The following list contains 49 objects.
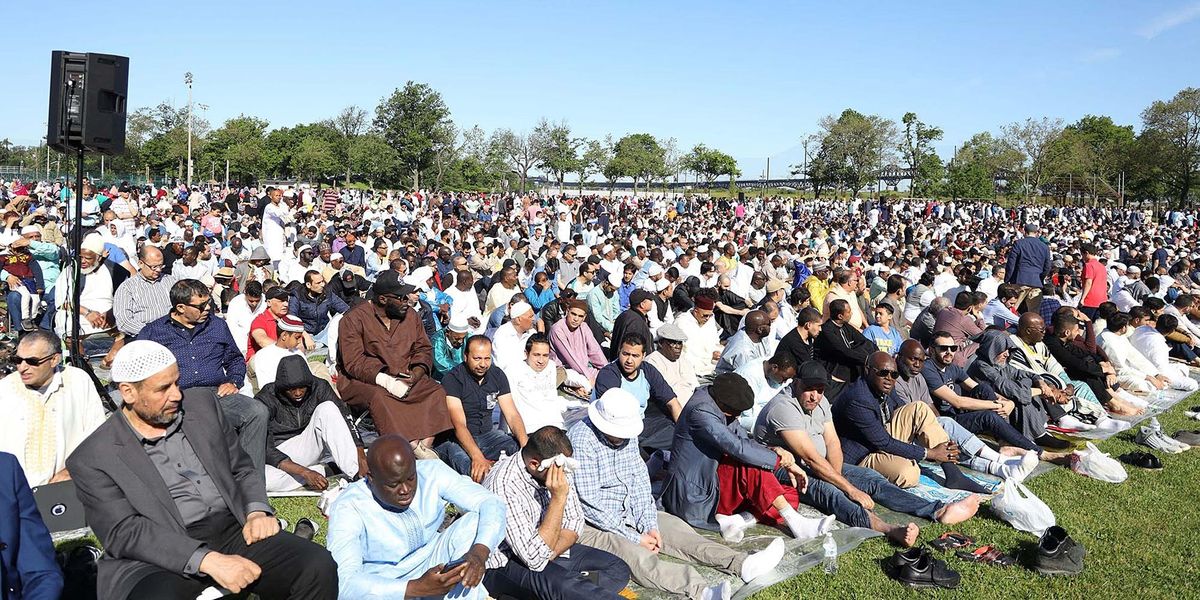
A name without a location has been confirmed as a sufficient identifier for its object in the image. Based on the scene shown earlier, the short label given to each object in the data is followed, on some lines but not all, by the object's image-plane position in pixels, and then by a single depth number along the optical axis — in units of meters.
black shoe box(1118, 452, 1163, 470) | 7.15
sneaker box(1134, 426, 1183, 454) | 7.55
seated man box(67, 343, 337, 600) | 3.56
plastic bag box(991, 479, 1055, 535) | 5.59
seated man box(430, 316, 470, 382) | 8.73
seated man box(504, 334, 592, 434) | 6.90
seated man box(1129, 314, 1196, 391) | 10.13
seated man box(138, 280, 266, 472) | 6.10
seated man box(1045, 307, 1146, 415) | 8.99
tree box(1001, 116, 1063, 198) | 58.67
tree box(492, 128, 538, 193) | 68.88
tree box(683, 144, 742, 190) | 72.94
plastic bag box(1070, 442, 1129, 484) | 6.78
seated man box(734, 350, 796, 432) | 6.65
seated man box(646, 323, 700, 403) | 7.67
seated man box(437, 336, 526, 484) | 6.42
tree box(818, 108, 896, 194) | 59.44
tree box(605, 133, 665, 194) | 71.88
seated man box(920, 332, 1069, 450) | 7.62
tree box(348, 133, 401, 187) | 62.72
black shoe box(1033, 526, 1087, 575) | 5.09
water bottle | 5.05
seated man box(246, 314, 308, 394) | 6.90
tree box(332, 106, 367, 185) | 75.31
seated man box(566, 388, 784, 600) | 4.91
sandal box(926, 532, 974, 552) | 5.41
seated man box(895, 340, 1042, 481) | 6.99
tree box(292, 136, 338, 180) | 64.06
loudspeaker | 6.97
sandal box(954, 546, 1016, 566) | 5.20
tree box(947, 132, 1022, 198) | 57.78
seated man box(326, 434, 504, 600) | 3.84
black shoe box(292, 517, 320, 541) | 5.16
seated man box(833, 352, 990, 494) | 6.44
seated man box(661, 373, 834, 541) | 5.54
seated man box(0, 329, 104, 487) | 4.96
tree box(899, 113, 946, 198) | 67.94
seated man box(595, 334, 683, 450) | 6.82
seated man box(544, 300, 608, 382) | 9.11
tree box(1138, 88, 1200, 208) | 51.53
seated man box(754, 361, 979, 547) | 5.79
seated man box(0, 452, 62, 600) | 3.23
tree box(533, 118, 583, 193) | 69.25
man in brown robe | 6.34
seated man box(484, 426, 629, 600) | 4.34
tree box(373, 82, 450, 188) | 66.75
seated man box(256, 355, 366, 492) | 5.97
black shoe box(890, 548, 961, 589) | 4.91
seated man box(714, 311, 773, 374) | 8.20
